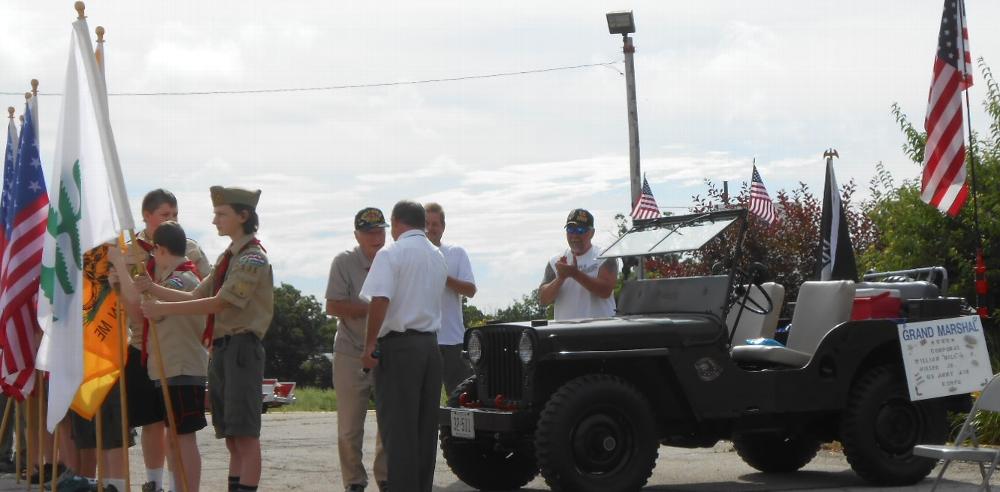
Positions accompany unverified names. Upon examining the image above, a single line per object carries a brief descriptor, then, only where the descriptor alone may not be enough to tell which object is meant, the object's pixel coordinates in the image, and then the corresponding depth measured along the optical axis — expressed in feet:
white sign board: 31.76
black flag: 48.73
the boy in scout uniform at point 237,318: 24.75
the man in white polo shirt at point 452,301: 31.94
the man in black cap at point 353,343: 28.09
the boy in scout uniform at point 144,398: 26.53
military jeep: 28.43
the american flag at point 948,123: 39.45
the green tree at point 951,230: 47.73
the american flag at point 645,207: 71.36
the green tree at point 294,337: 207.72
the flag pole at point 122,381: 23.82
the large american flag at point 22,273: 28.99
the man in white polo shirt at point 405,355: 24.93
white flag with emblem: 24.81
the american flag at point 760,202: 70.64
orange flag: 25.82
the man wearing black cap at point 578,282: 32.91
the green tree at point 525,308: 167.21
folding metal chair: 25.05
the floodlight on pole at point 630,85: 71.97
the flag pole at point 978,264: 37.19
